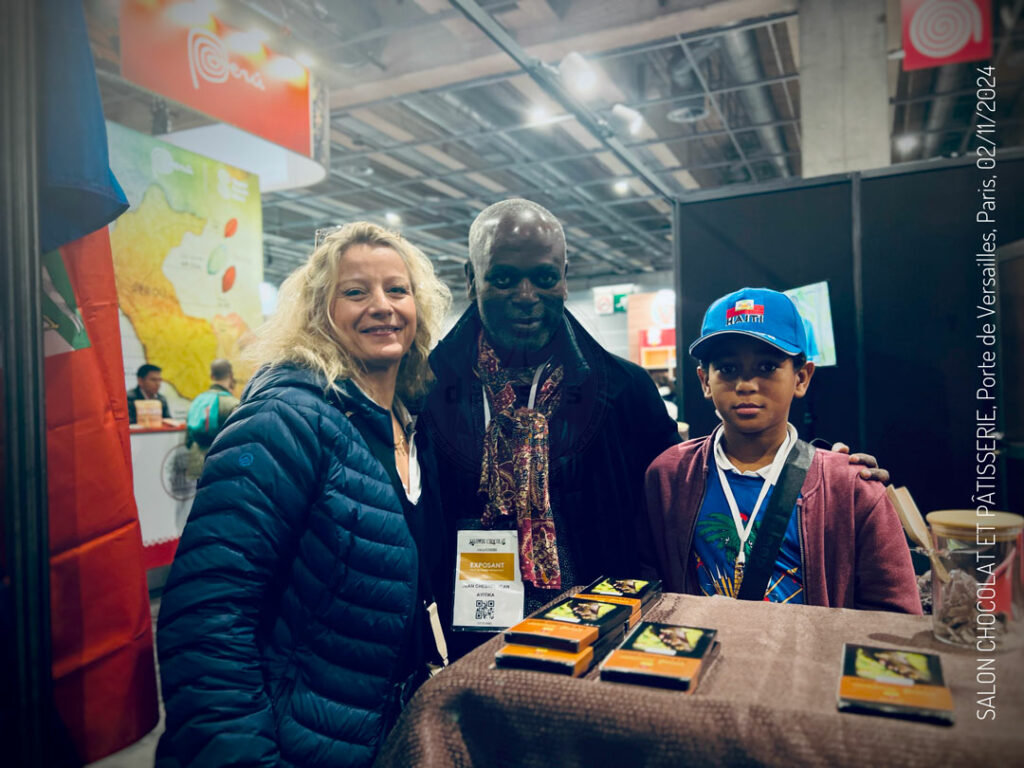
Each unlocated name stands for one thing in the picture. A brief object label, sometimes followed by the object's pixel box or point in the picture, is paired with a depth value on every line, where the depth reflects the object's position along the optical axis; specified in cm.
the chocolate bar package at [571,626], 90
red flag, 117
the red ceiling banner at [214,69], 410
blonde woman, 120
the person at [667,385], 653
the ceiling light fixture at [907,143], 857
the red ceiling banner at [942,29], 344
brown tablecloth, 70
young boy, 143
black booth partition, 276
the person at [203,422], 494
